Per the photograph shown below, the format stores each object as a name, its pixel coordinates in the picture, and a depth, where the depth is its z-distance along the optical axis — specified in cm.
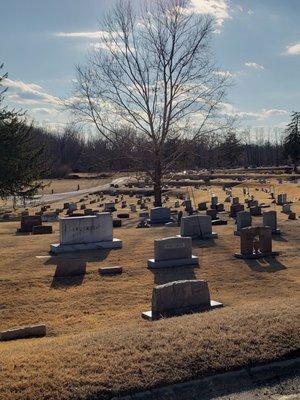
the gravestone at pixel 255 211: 2529
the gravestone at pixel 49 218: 2675
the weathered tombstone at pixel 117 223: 2317
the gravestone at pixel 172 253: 1377
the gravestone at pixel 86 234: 1570
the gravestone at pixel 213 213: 2434
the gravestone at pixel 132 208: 3178
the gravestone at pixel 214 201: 3276
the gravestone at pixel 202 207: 3075
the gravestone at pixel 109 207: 3248
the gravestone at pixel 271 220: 1822
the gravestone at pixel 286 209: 2693
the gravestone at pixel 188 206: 2986
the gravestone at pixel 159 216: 2366
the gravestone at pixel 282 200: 3247
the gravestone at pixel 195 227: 1744
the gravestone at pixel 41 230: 2034
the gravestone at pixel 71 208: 3352
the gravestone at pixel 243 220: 1844
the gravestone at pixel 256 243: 1481
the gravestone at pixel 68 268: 1273
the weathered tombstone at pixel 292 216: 2369
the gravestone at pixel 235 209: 2596
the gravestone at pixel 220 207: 2922
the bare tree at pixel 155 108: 3164
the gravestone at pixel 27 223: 2162
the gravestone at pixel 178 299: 918
